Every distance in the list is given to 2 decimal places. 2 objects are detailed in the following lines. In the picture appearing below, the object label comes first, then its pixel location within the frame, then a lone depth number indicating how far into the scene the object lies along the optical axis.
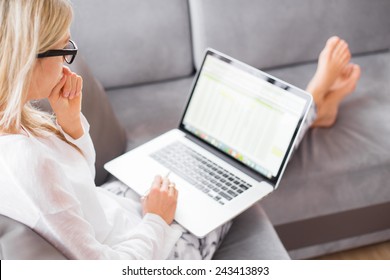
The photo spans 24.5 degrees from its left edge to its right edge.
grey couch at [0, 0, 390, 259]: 2.47
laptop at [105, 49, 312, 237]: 2.23
